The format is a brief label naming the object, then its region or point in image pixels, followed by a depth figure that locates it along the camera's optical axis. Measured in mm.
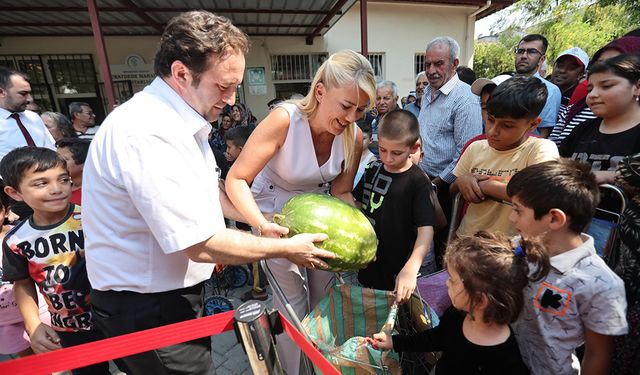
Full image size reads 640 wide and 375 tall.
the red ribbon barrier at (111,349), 1468
